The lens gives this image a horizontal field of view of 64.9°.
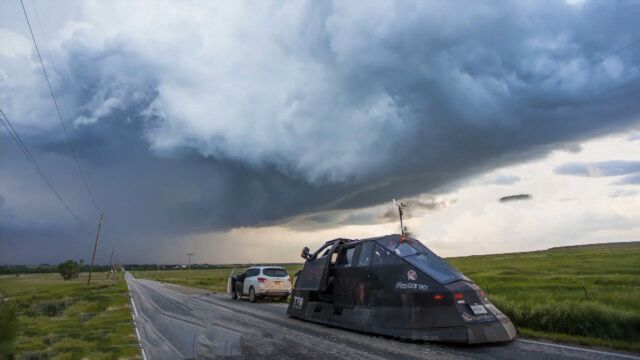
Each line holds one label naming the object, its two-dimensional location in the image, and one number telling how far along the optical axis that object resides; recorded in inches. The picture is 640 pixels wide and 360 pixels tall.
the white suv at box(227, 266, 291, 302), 942.4
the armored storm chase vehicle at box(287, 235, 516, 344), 354.9
